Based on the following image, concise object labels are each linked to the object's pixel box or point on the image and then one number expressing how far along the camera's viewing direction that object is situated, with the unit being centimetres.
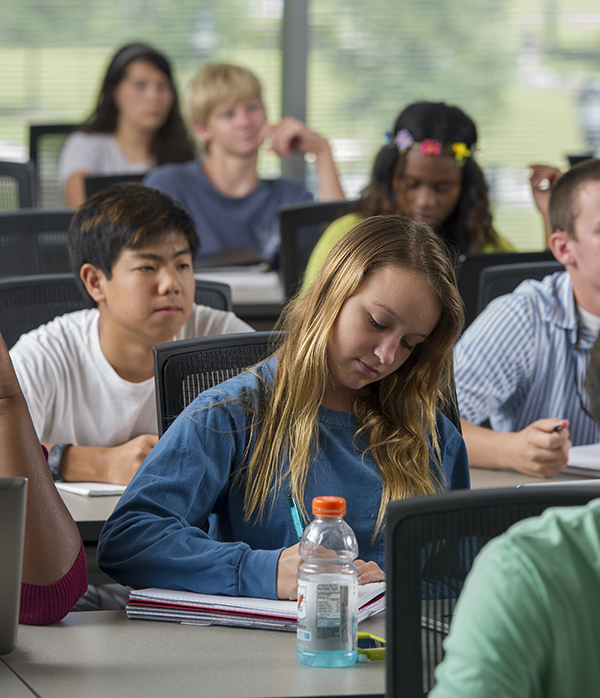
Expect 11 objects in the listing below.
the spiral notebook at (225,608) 346
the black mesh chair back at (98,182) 724
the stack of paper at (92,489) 401
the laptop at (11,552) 326
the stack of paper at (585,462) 415
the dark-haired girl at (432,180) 590
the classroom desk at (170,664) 328
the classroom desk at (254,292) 635
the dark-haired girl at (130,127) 931
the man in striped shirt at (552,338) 442
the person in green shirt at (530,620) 290
